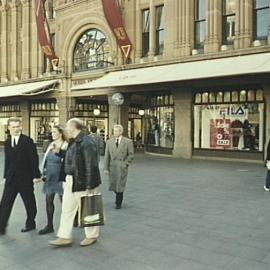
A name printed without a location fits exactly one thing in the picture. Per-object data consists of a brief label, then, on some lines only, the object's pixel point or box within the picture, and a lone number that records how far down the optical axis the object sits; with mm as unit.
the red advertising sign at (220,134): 18375
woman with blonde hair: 6258
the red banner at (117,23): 21062
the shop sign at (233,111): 17828
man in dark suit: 6160
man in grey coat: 8023
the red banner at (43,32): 25875
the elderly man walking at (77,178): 5414
